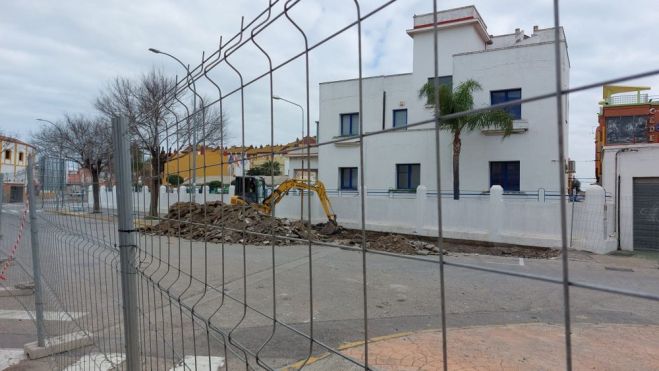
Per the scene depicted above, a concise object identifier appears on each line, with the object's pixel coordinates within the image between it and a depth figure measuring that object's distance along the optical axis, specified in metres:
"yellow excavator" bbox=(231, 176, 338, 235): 15.30
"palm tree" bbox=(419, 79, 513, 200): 12.29
